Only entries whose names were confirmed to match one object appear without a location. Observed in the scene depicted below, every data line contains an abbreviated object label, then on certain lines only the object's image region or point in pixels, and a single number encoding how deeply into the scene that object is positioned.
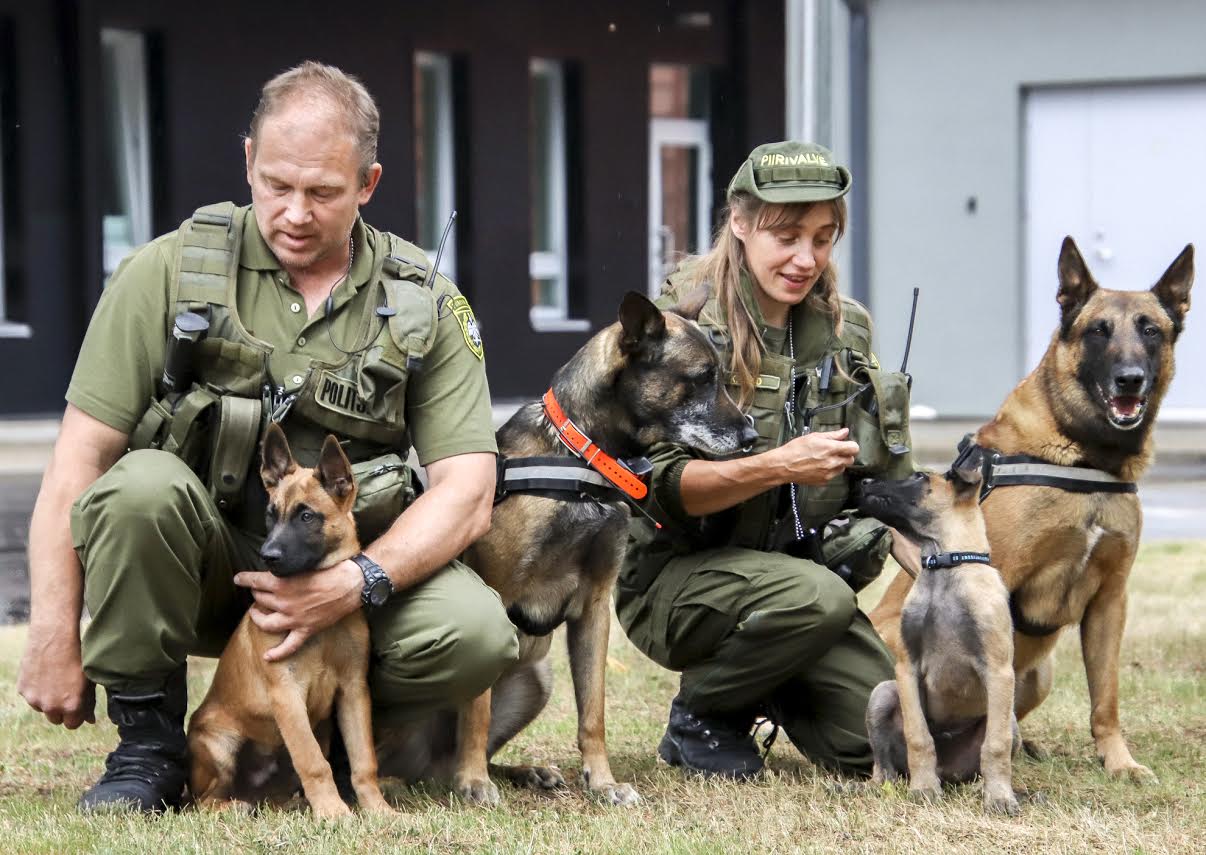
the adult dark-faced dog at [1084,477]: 9.03
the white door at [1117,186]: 29.31
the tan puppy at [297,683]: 7.41
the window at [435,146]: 31.83
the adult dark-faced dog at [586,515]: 8.38
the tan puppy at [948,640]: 7.92
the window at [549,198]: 33.12
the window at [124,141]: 28.39
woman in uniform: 8.74
